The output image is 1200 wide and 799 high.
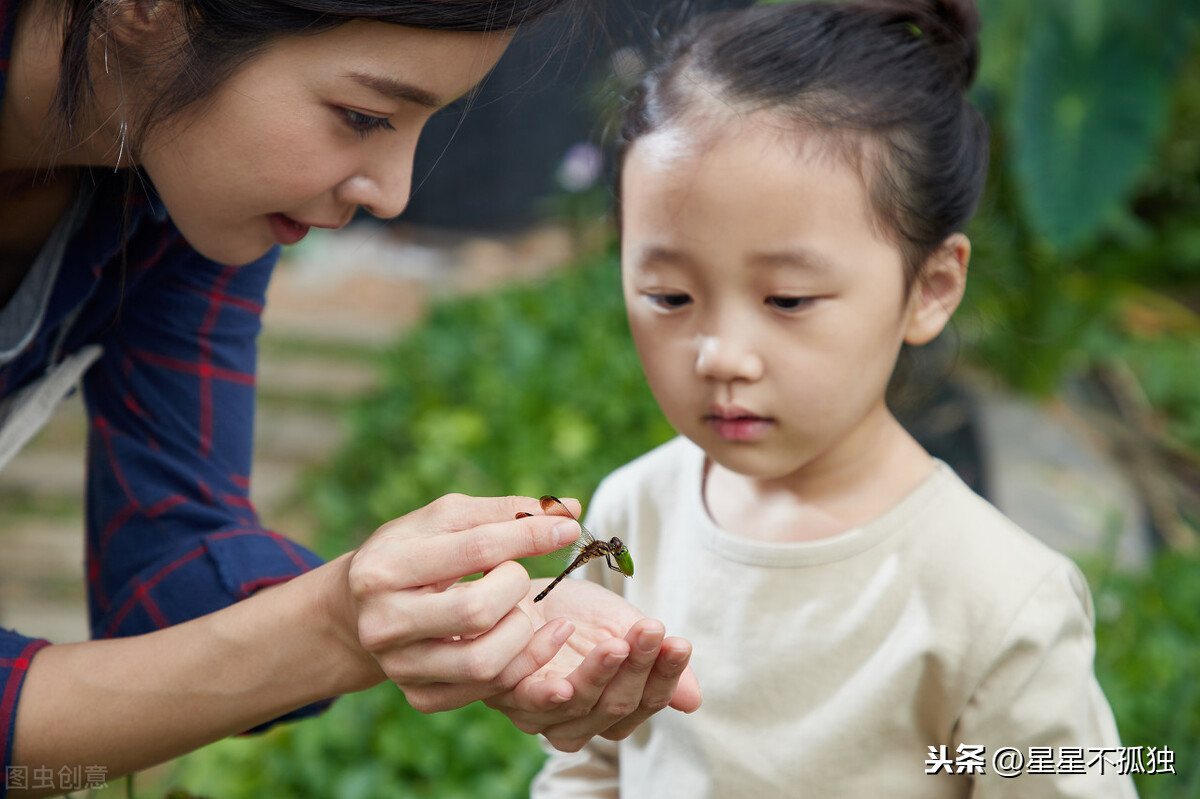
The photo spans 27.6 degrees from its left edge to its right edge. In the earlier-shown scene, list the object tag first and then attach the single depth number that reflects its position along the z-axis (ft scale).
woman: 3.04
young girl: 3.20
